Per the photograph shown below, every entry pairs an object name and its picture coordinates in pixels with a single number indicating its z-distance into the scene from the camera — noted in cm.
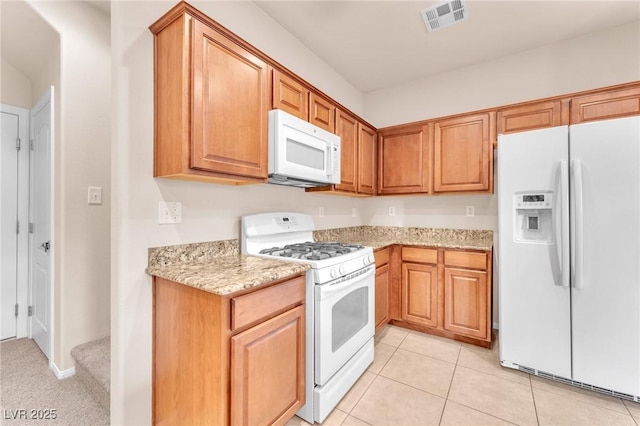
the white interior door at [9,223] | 260
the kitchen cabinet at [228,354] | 116
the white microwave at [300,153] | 175
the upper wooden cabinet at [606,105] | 205
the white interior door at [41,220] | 225
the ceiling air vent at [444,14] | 212
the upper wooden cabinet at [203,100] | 133
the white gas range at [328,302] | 159
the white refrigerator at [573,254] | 177
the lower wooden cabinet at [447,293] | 245
